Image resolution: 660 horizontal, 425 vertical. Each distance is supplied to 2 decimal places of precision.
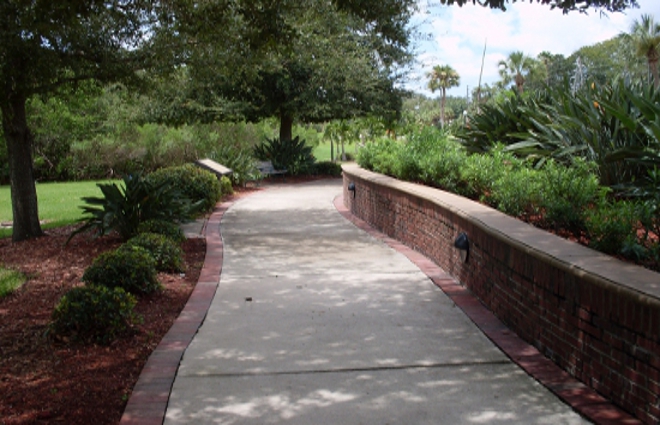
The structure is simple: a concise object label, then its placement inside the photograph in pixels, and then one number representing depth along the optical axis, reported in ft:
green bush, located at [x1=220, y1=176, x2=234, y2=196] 54.90
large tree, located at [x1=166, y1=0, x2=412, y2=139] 52.85
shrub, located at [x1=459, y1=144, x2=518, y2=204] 26.78
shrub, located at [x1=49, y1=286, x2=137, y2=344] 17.31
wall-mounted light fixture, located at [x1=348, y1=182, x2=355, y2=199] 43.81
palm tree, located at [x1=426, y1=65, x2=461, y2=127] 258.57
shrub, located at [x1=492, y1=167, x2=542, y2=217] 22.27
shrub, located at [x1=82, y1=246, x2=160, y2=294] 21.66
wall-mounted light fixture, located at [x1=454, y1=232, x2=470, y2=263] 22.09
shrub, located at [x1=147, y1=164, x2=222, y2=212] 45.16
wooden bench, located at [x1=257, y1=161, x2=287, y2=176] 69.13
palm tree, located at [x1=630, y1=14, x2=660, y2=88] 142.51
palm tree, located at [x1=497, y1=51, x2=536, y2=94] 245.24
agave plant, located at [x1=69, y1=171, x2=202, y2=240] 31.07
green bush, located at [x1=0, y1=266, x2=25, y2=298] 23.88
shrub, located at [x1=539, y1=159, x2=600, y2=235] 19.83
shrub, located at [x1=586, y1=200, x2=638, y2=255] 16.74
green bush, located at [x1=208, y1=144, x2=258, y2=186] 63.16
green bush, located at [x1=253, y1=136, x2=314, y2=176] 75.10
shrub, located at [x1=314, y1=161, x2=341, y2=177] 80.02
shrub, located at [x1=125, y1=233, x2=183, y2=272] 25.85
